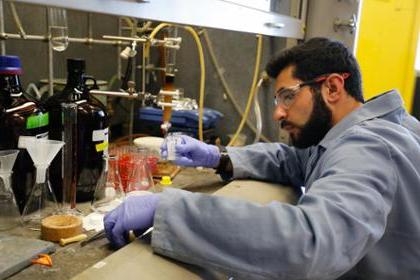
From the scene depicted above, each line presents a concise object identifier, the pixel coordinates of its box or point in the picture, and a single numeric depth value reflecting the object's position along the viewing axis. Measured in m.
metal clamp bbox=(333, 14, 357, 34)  1.99
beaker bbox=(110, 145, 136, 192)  1.31
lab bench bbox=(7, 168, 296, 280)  0.70
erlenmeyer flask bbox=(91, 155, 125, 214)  1.14
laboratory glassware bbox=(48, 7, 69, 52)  1.43
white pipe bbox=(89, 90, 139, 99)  1.41
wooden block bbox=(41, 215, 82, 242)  0.94
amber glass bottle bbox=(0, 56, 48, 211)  1.03
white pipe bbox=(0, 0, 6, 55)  1.34
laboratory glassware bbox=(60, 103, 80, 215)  1.12
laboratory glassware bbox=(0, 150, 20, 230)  0.96
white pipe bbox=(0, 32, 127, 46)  1.35
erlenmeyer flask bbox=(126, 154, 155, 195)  1.28
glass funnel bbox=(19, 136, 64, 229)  1.00
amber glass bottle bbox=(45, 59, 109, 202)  1.15
